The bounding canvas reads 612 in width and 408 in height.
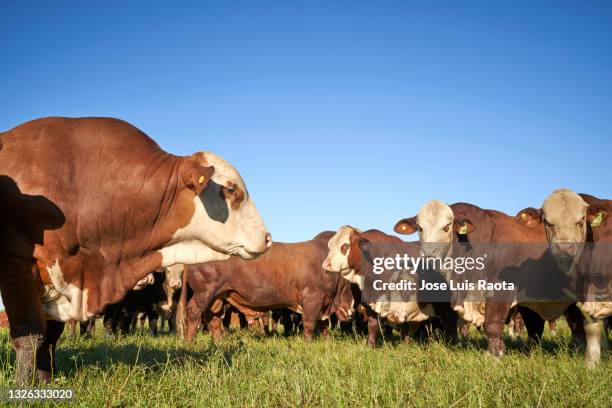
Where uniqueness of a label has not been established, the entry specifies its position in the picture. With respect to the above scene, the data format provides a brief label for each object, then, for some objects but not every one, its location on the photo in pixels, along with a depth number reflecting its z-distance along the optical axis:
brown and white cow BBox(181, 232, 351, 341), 14.20
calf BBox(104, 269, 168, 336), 14.48
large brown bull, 4.45
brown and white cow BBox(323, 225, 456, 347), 11.21
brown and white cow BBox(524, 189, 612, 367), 7.84
